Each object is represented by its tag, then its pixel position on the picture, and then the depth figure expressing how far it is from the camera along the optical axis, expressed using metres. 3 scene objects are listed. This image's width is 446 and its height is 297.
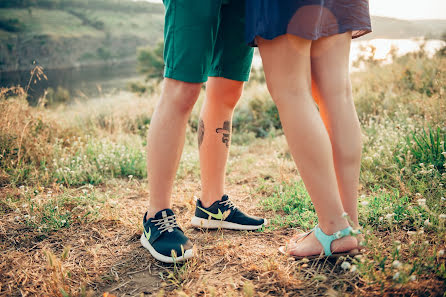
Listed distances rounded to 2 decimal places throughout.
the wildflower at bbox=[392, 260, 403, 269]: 1.08
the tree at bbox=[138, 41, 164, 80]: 42.41
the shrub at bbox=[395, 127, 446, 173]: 2.24
